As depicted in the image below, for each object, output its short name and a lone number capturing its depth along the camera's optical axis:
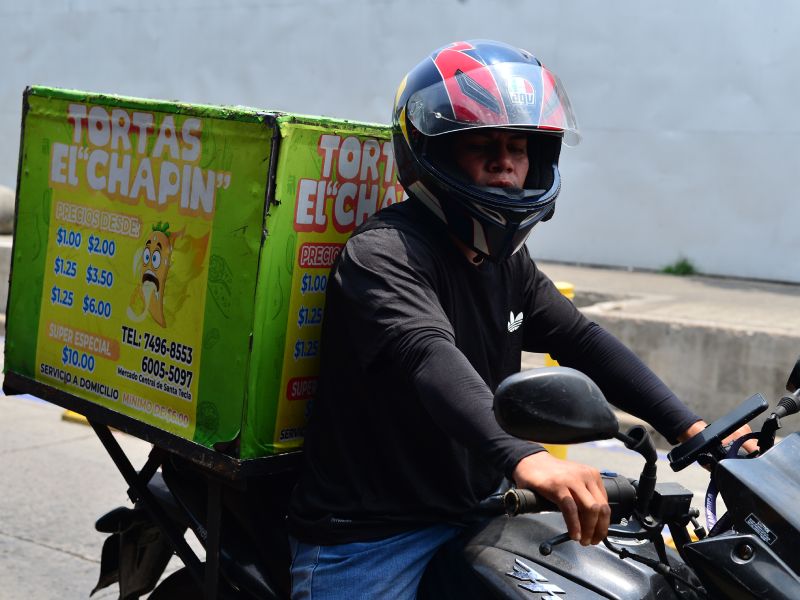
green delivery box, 2.60
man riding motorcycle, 2.40
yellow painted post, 6.14
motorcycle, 1.90
